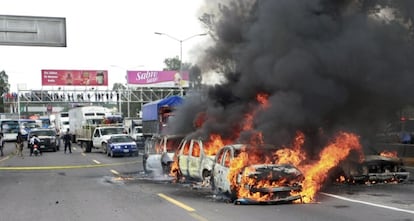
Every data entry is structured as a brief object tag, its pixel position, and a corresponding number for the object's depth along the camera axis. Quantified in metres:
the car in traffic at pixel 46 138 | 39.22
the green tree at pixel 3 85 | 130.12
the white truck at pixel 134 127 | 46.33
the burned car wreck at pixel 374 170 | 14.15
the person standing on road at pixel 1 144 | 35.65
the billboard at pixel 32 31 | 26.61
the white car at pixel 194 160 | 14.27
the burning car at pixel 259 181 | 10.77
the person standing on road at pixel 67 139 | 37.67
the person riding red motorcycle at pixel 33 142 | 35.22
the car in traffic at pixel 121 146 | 31.64
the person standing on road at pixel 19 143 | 35.20
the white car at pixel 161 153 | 17.69
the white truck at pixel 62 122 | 67.44
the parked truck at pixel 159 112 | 30.69
